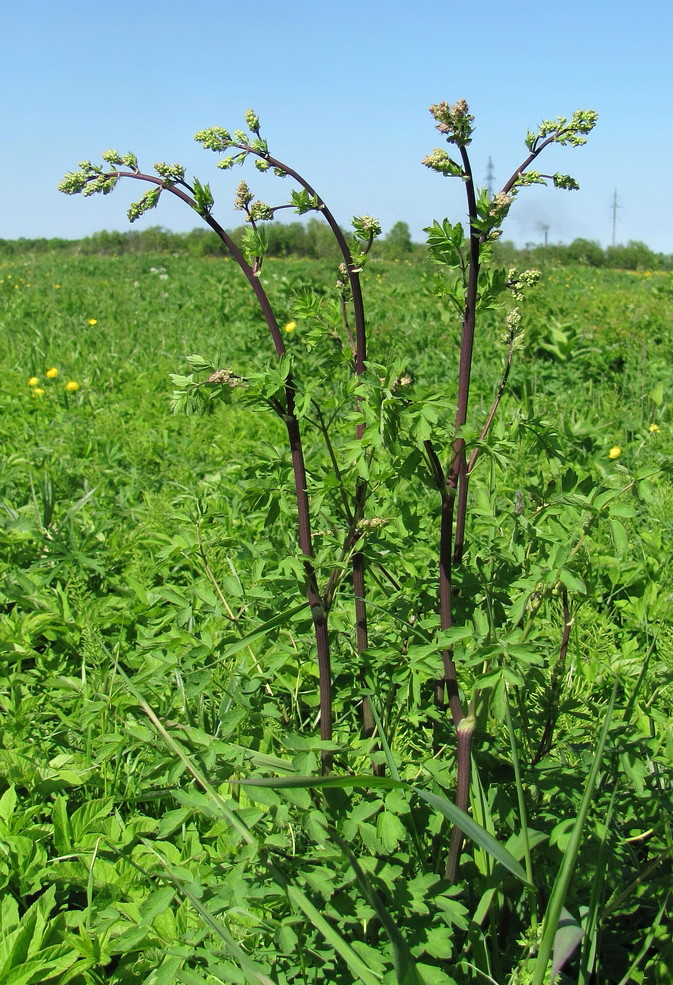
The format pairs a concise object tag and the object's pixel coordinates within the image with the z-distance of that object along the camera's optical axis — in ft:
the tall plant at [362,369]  3.68
